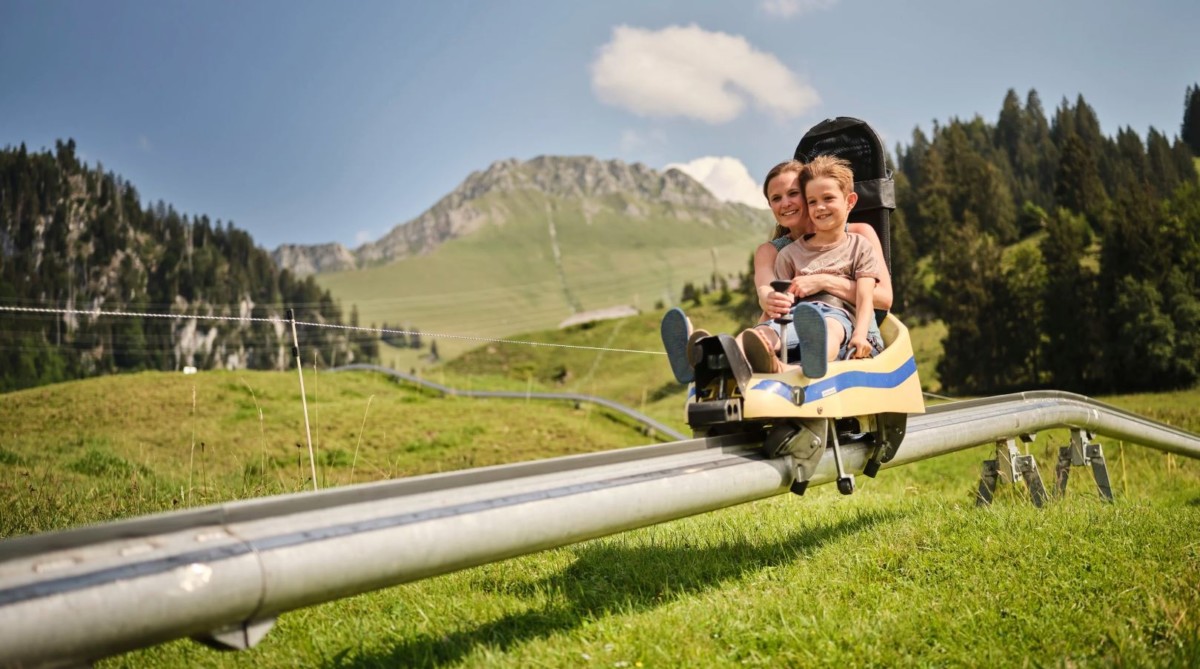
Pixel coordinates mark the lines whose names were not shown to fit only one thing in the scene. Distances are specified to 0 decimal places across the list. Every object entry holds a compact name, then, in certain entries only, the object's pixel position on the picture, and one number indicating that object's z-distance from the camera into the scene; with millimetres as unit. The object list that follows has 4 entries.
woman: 4016
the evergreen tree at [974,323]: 53594
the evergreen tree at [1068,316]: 47719
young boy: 4141
